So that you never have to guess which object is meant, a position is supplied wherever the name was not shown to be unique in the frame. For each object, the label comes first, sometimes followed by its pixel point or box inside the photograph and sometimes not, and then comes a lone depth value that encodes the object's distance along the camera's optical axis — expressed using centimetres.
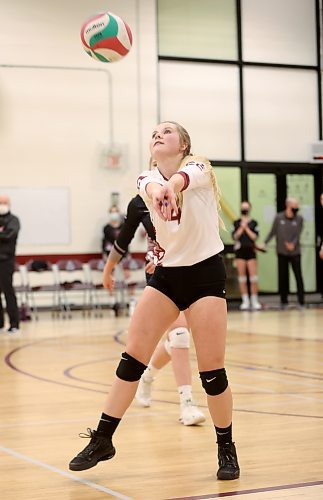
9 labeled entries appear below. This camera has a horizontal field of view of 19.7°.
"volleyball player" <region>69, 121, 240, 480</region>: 500
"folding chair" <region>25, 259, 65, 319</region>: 1922
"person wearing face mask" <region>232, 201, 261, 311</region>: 1980
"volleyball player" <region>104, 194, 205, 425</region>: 675
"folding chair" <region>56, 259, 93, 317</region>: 1931
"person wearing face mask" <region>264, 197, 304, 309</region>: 2005
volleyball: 805
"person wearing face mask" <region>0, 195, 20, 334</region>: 1495
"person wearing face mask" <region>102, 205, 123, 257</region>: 1994
